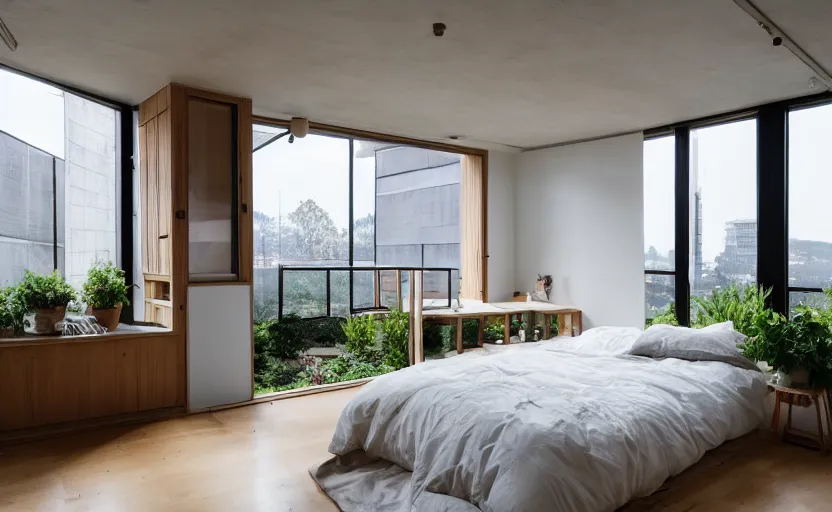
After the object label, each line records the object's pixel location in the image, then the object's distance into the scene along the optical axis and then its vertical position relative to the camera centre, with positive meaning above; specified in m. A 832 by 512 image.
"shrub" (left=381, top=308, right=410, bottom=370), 5.53 -0.90
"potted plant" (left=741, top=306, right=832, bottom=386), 3.27 -0.58
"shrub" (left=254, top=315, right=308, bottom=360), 5.22 -0.84
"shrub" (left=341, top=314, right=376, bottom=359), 5.70 -0.91
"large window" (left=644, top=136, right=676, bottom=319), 5.22 +0.29
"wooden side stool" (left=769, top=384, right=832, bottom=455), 3.24 -0.95
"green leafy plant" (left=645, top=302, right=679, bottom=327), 5.11 -0.62
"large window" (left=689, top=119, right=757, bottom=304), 4.63 +0.42
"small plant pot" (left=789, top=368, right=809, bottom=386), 3.32 -0.78
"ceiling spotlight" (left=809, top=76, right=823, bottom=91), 3.76 +1.23
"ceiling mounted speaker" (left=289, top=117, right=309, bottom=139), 4.76 +1.15
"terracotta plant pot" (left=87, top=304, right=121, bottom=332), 3.88 -0.46
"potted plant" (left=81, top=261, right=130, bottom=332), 3.89 -0.30
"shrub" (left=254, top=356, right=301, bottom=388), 5.03 -1.16
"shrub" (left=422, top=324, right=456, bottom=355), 5.48 -0.89
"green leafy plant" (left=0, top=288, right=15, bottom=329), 3.48 -0.35
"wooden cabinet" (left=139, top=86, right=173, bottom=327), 4.03 +0.42
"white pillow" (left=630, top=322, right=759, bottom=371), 3.52 -0.63
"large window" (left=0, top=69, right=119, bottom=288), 3.64 +0.56
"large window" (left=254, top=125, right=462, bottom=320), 5.46 +0.36
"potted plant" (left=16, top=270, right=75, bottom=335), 3.49 -0.30
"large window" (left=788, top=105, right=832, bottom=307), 4.18 +0.39
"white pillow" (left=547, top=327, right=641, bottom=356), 4.05 -0.70
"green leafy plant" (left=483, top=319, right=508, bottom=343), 5.74 -0.83
